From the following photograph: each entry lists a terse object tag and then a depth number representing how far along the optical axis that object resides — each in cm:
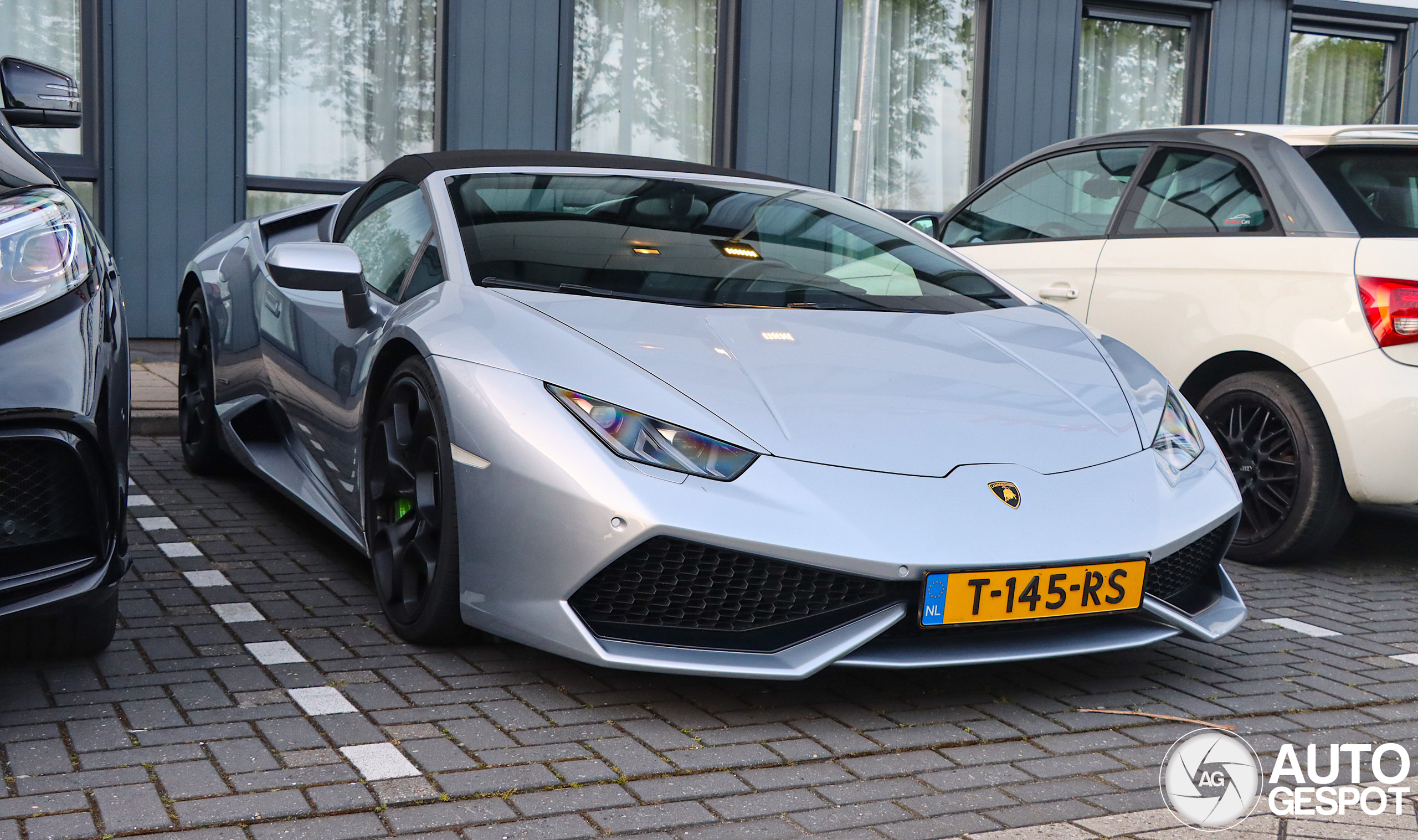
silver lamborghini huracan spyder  286
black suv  261
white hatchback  441
